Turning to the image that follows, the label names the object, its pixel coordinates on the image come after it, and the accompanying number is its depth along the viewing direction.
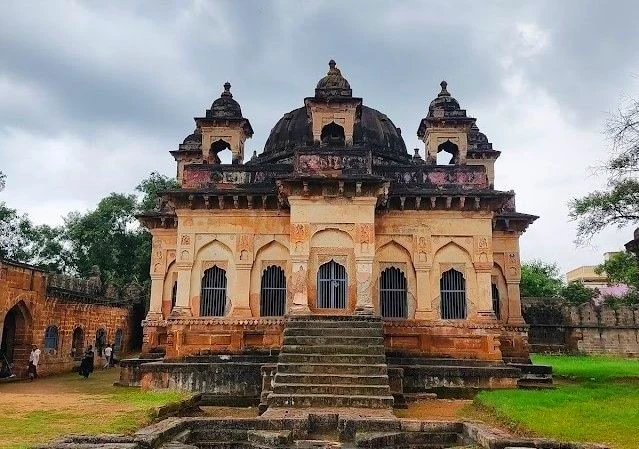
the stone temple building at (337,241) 17.09
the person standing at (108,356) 28.50
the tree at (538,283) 47.25
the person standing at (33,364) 21.53
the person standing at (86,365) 22.84
